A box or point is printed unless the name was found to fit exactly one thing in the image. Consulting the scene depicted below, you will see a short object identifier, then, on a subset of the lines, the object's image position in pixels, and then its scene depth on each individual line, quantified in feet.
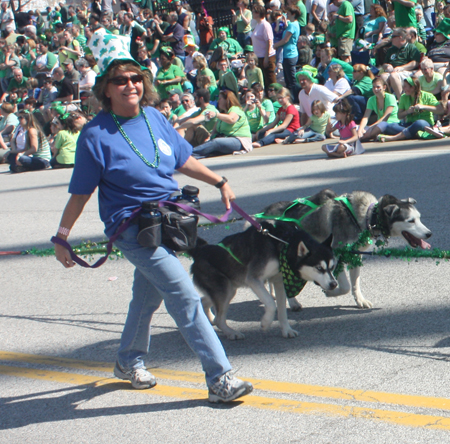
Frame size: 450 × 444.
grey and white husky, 17.02
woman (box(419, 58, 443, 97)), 44.27
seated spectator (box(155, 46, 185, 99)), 60.54
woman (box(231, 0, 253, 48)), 68.28
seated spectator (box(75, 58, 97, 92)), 67.77
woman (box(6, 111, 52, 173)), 53.93
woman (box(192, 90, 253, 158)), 46.88
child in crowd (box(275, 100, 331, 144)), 47.21
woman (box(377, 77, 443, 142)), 42.65
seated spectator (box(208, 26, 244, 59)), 66.95
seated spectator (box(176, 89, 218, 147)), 50.11
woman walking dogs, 11.78
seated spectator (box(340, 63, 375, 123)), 47.06
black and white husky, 15.05
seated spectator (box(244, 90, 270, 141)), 51.42
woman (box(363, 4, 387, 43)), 57.26
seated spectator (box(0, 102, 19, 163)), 63.87
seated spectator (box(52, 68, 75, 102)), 67.15
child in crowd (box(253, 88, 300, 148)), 50.21
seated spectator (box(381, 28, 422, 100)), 47.75
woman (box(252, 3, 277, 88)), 57.57
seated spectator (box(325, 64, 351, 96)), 48.62
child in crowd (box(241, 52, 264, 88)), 57.47
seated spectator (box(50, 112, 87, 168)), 50.33
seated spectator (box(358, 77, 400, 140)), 44.04
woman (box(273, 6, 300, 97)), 57.47
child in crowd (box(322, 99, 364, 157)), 39.63
